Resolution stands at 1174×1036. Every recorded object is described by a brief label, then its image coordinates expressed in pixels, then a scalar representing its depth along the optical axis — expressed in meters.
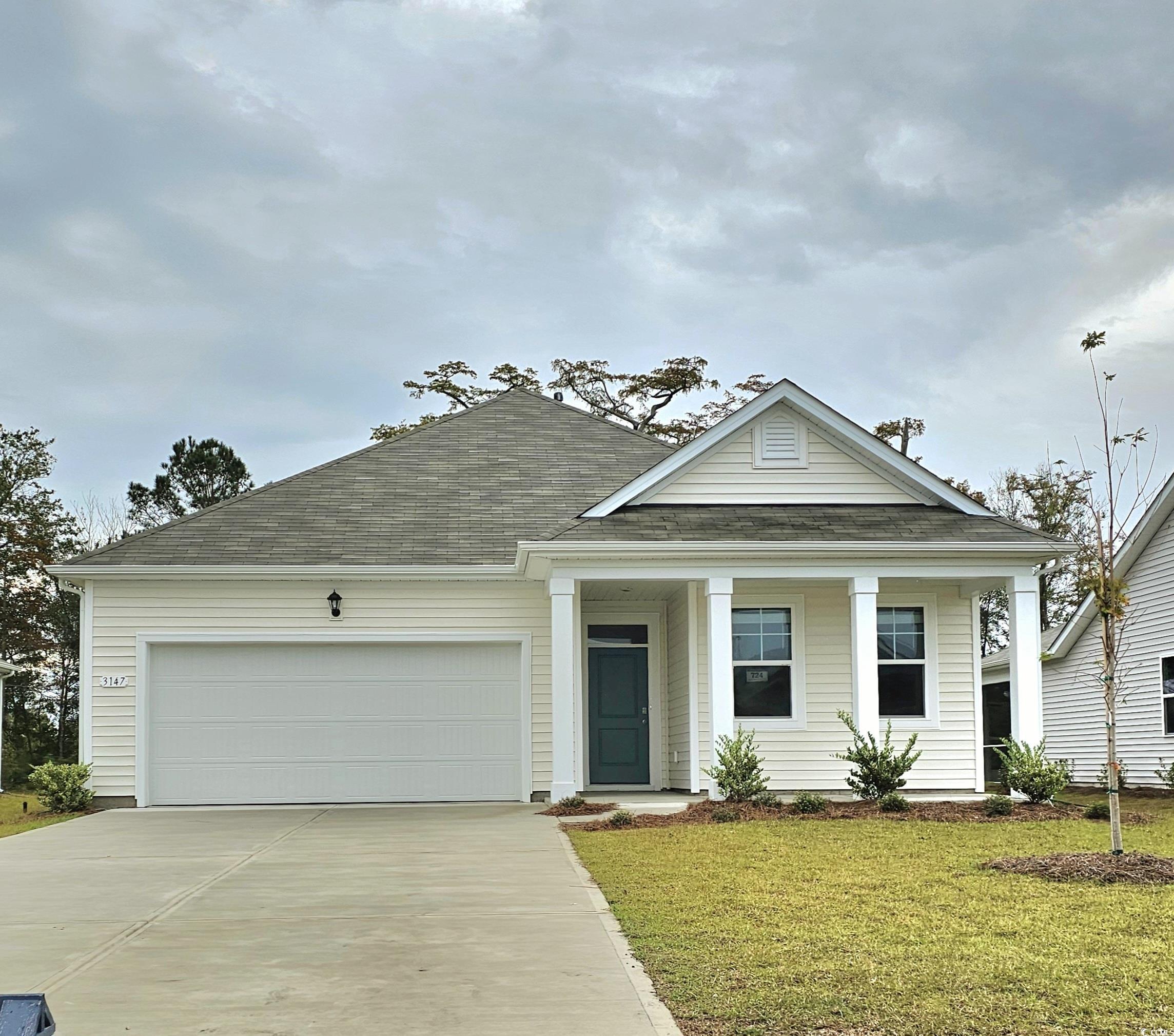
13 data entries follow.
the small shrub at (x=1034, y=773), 14.48
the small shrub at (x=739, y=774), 14.34
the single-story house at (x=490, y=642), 16.17
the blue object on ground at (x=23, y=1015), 3.25
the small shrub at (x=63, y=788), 16.08
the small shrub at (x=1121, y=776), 20.41
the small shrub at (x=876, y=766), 14.37
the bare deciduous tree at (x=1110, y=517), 9.46
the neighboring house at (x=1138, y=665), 19.50
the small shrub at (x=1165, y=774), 17.86
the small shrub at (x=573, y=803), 14.58
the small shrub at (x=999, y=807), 13.52
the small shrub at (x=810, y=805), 13.69
